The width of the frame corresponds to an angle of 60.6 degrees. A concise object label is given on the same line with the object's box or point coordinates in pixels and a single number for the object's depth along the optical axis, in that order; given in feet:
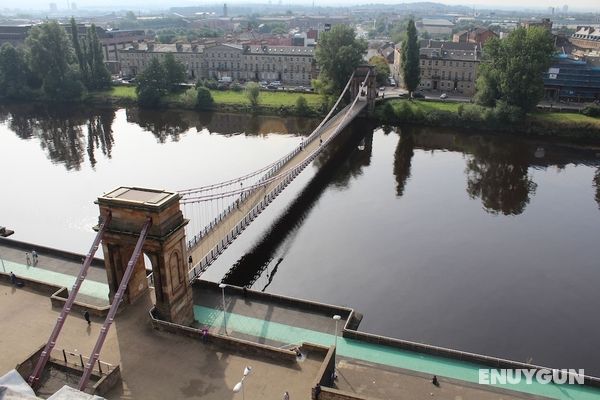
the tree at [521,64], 232.73
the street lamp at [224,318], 86.13
